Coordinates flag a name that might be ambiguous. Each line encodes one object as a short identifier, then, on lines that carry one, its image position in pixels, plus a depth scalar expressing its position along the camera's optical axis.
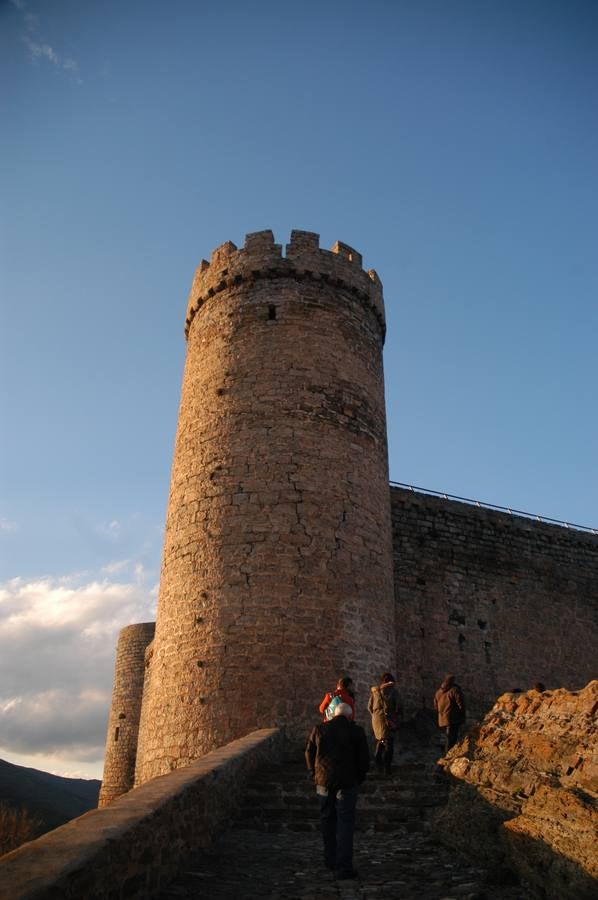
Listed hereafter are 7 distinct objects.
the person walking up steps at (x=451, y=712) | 8.76
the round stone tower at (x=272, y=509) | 10.05
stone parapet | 3.26
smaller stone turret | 24.59
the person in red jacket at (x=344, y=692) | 7.35
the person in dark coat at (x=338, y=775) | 5.12
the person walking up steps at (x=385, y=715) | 8.20
